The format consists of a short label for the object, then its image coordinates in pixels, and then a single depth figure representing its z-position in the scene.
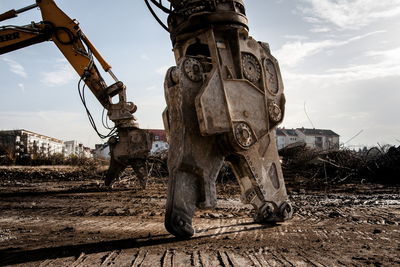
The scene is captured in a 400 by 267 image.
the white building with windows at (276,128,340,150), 61.51
